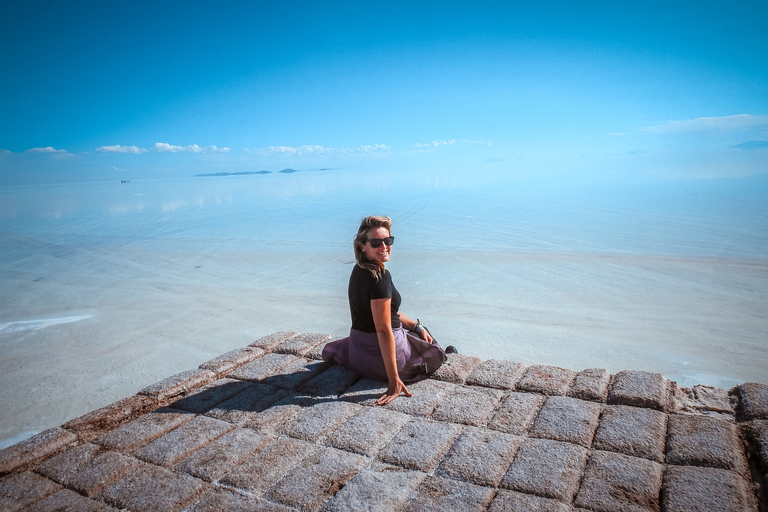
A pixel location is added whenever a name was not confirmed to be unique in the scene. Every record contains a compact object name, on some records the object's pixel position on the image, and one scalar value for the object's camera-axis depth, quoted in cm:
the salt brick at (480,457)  261
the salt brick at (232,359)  445
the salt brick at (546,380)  357
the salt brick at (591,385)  345
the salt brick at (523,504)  232
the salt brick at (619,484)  234
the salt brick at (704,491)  229
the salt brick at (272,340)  498
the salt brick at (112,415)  346
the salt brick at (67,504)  253
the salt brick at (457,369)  391
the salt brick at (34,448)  299
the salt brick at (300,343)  479
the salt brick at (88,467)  275
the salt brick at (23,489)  261
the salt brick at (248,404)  345
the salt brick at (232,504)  243
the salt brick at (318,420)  315
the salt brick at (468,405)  323
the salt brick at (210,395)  367
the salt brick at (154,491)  253
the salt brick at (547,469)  246
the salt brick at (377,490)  240
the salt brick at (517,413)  309
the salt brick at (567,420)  296
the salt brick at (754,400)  308
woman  360
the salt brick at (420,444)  277
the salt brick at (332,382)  385
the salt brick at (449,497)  238
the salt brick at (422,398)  341
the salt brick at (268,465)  264
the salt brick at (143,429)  317
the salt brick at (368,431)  295
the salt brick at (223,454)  279
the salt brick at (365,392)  363
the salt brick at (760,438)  260
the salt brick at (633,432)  277
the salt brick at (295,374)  402
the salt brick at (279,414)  328
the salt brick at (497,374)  373
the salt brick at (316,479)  248
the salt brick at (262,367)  421
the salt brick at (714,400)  329
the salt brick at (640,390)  327
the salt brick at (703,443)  262
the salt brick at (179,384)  395
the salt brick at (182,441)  297
